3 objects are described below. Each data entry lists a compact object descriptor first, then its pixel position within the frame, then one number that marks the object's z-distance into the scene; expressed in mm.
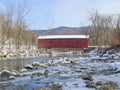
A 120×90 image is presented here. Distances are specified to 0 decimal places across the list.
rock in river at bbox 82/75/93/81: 5238
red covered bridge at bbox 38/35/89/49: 27970
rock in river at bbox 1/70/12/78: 6173
